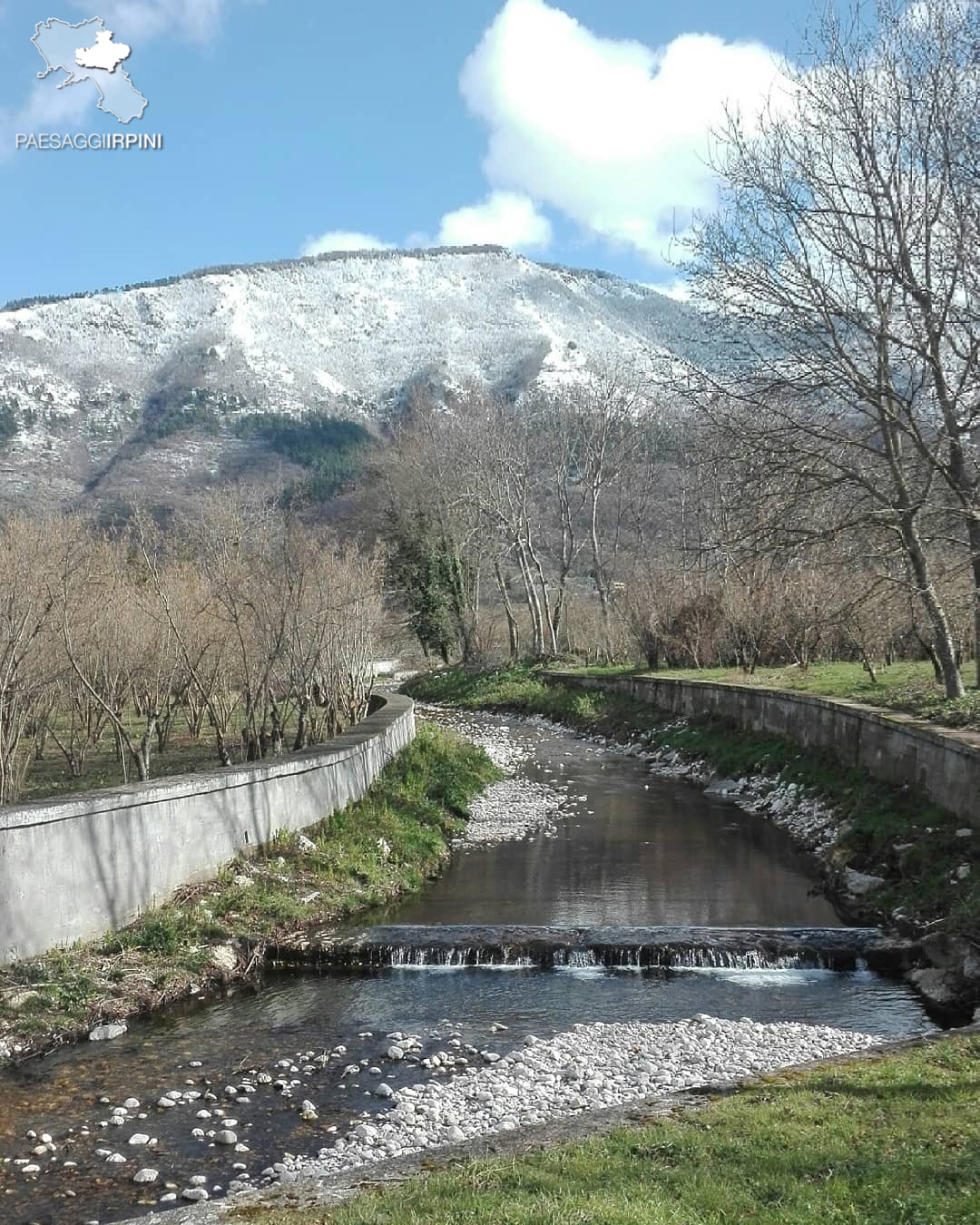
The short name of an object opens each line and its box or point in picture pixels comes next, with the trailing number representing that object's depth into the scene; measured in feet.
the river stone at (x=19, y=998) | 28.30
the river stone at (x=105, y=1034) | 28.76
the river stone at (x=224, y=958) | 34.01
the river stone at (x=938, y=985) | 30.50
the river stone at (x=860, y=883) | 40.96
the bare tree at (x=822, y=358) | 50.83
